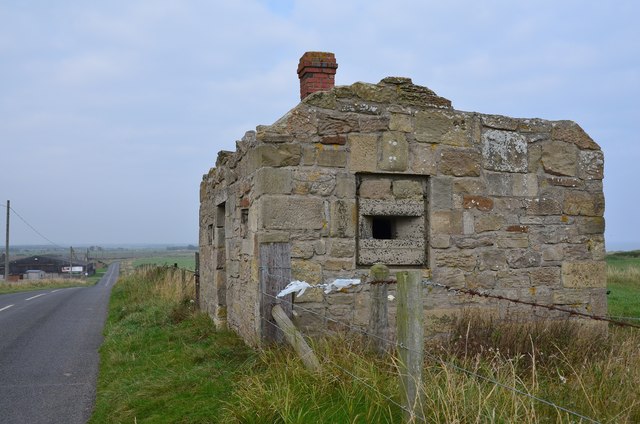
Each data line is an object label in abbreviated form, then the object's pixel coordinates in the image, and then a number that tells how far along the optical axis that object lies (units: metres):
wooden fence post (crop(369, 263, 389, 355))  5.04
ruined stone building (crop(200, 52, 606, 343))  6.72
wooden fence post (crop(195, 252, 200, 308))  12.61
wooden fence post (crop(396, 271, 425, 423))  3.72
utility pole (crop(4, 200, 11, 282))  38.16
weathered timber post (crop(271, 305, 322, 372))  4.96
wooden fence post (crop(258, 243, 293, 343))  6.30
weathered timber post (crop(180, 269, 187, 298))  13.77
